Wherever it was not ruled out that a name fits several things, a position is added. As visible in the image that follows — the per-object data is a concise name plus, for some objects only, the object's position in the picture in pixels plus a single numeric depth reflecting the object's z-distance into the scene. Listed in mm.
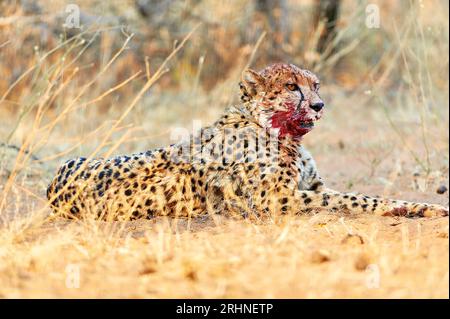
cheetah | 9930
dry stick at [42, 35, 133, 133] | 8656
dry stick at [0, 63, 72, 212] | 8758
